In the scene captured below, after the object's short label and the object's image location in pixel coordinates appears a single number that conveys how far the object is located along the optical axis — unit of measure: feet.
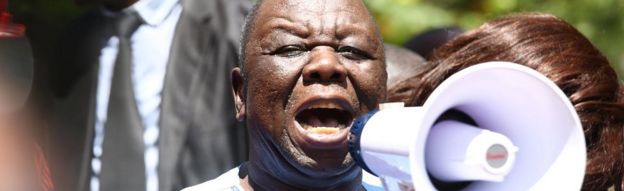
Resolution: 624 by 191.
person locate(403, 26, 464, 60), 15.40
